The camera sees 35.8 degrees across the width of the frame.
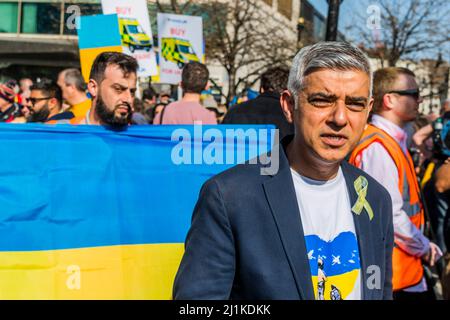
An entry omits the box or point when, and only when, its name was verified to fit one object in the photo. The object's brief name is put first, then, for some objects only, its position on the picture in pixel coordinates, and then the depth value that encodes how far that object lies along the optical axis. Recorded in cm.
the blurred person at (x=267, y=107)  548
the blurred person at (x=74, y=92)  621
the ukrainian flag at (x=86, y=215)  388
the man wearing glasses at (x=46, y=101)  639
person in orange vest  398
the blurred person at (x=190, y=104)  612
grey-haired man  206
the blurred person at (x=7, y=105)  913
